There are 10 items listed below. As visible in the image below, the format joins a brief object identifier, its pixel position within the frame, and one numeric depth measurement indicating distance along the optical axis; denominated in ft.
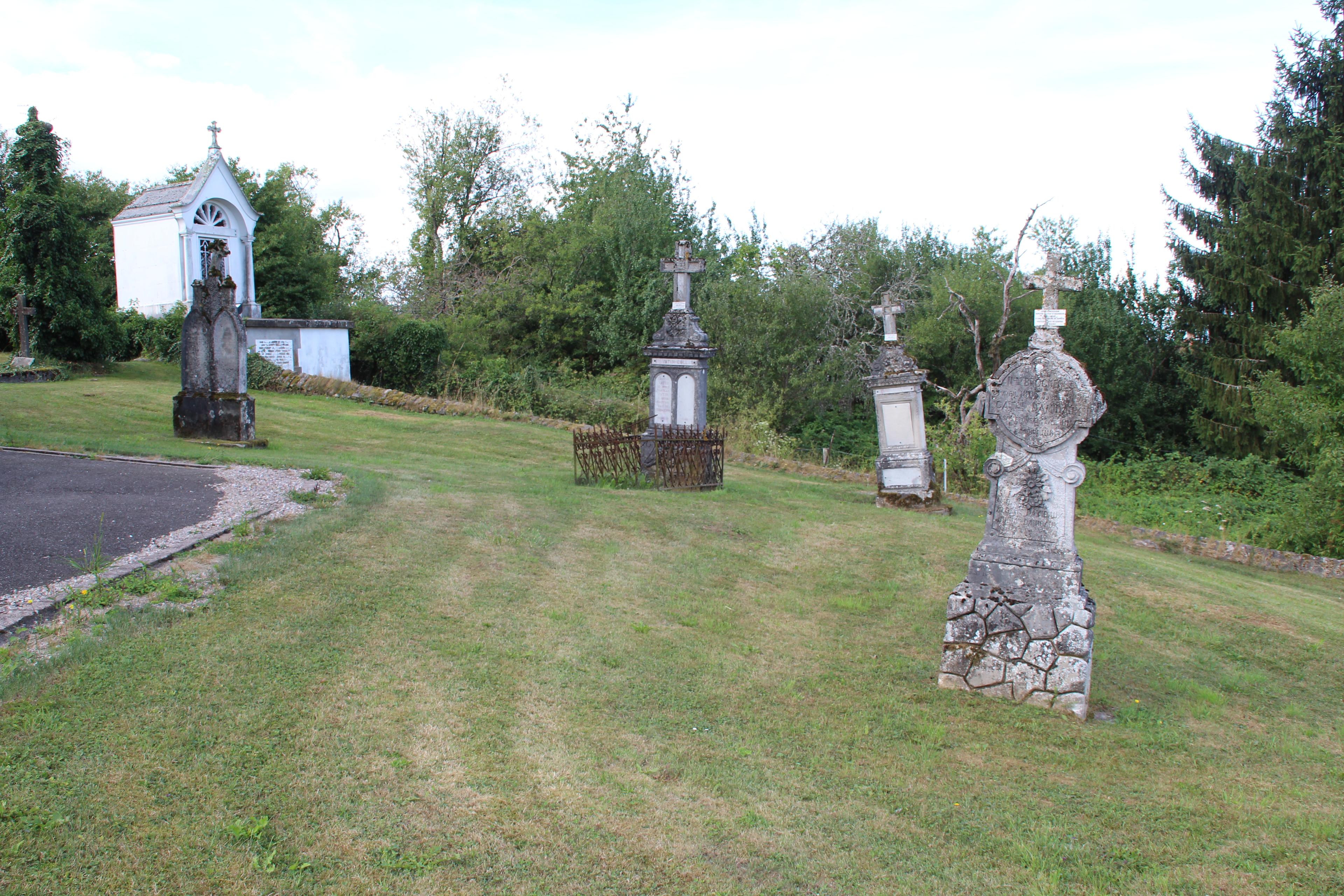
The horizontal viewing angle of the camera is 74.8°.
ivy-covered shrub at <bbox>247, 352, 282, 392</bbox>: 74.49
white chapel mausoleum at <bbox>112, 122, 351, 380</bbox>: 82.74
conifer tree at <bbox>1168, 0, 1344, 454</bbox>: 75.46
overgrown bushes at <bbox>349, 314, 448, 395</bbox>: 88.28
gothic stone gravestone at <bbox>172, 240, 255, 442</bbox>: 42.27
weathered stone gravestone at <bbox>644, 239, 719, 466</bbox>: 45.65
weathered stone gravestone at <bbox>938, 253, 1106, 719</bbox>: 19.63
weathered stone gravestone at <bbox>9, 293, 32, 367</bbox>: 63.57
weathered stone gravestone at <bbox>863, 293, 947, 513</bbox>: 43.98
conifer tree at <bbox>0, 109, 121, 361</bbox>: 65.41
